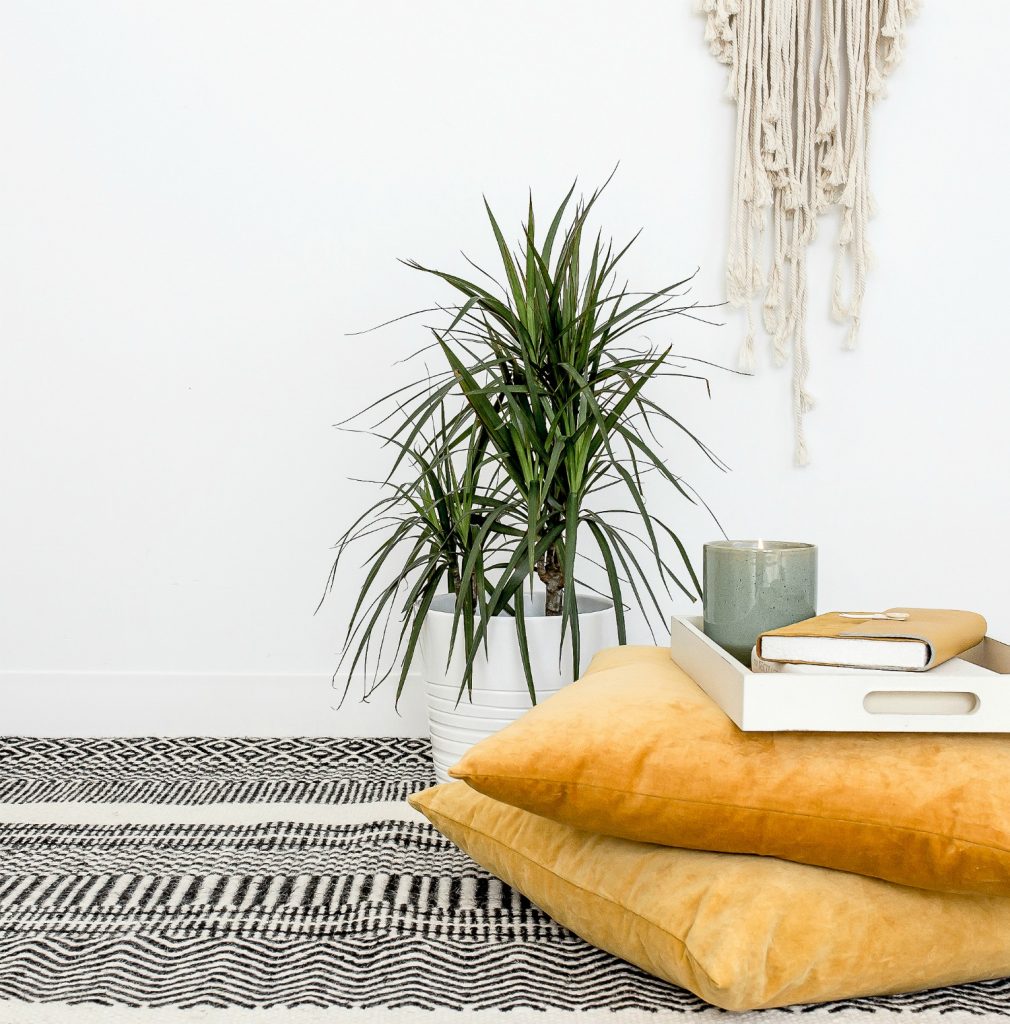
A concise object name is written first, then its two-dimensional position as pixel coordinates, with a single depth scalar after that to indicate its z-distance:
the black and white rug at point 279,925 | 0.80
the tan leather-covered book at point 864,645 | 0.86
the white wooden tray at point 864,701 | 0.82
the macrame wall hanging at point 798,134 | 1.62
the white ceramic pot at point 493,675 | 1.32
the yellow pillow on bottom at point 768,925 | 0.75
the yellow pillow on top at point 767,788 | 0.77
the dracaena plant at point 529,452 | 1.27
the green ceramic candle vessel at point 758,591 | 1.04
